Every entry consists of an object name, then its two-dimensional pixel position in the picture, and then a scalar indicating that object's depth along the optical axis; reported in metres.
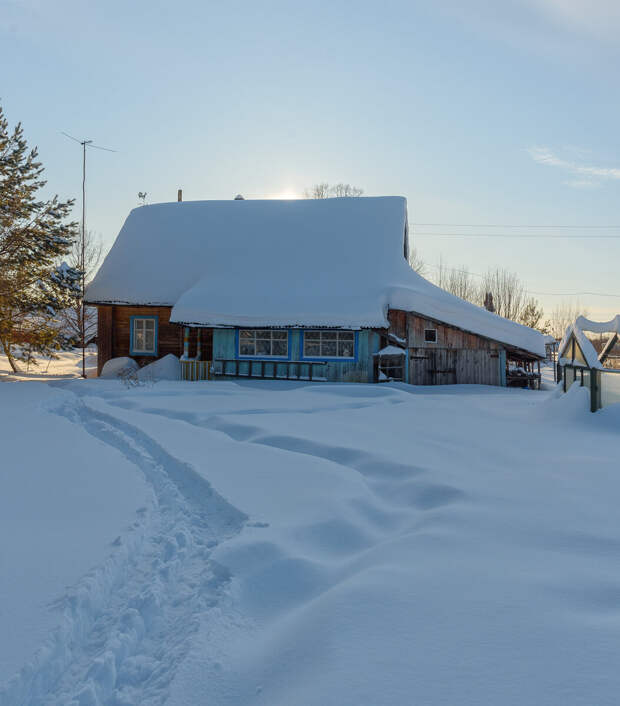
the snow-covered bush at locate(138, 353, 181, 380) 20.39
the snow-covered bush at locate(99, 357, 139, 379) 21.58
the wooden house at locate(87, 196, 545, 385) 19.03
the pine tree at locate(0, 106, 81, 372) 21.59
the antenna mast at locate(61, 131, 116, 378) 27.97
